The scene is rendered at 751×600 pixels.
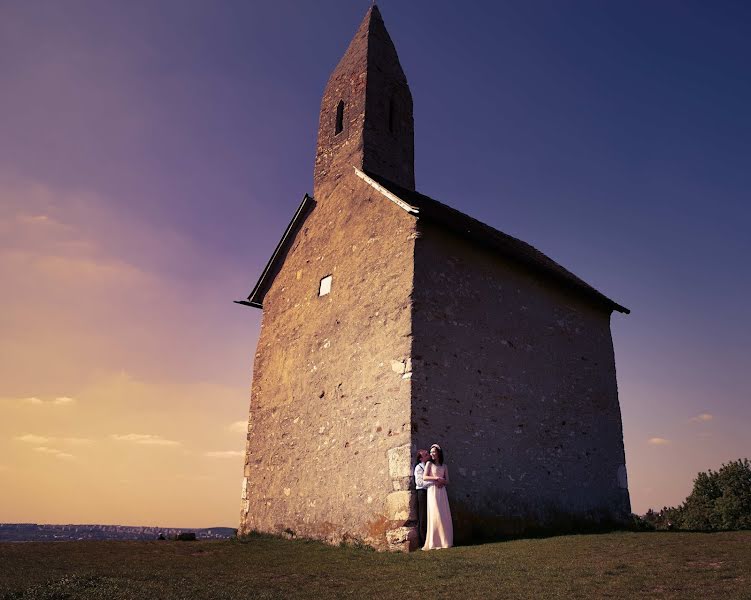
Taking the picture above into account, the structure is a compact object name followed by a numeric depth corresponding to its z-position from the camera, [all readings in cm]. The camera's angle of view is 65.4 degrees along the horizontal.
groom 1047
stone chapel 1160
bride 1022
